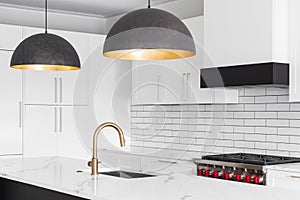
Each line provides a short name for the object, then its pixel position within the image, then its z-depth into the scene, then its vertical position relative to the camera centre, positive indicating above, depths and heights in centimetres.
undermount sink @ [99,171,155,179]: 352 -53
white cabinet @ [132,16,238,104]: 485 +20
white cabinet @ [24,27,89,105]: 541 +20
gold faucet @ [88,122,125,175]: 313 -34
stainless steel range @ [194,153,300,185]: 396 -54
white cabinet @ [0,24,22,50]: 519 +67
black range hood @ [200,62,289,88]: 403 +22
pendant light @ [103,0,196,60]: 246 +34
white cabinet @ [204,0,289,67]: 412 +61
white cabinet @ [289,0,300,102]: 406 +42
